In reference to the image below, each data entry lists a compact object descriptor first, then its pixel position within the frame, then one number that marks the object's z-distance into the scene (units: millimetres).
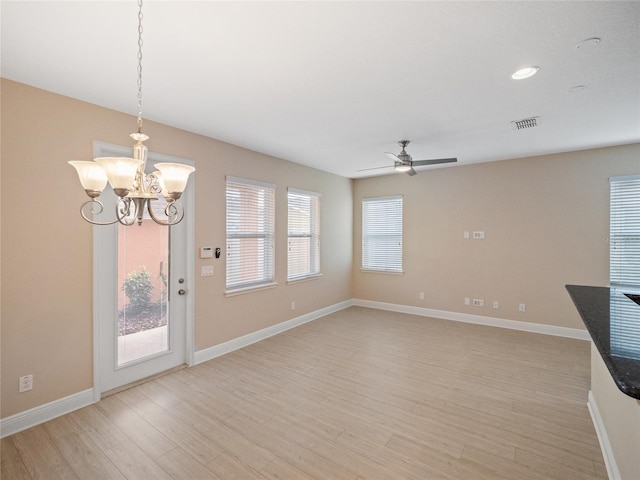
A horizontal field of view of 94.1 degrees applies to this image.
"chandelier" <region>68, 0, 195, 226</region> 1348
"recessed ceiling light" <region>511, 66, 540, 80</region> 2214
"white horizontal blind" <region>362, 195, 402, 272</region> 6125
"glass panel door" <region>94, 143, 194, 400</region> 2904
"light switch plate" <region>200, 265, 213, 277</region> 3737
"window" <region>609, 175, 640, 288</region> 4062
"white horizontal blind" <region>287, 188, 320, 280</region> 5164
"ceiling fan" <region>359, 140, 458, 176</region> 3754
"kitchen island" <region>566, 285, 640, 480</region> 1129
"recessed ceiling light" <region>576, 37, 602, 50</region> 1871
